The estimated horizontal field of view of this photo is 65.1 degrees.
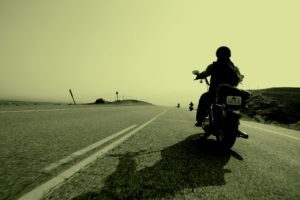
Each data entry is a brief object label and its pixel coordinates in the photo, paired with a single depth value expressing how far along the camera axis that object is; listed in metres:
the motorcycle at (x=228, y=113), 4.30
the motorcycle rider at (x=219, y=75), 5.11
